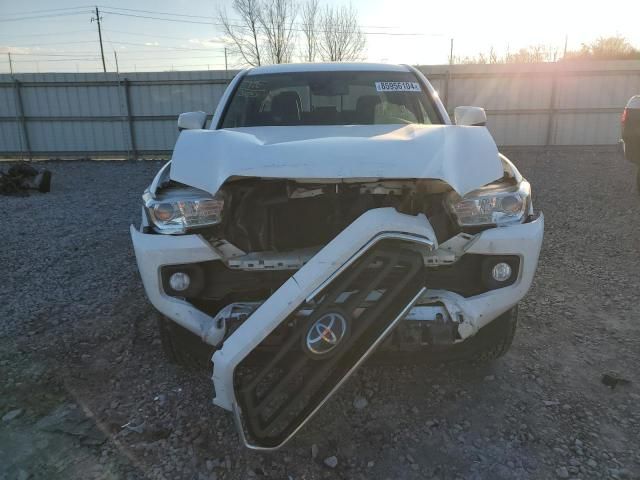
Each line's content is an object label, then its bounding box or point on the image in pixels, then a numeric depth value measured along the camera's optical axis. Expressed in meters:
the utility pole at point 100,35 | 31.85
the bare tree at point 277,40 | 24.38
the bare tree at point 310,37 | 24.45
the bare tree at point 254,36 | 24.67
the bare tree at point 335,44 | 24.73
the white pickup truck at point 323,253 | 1.93
